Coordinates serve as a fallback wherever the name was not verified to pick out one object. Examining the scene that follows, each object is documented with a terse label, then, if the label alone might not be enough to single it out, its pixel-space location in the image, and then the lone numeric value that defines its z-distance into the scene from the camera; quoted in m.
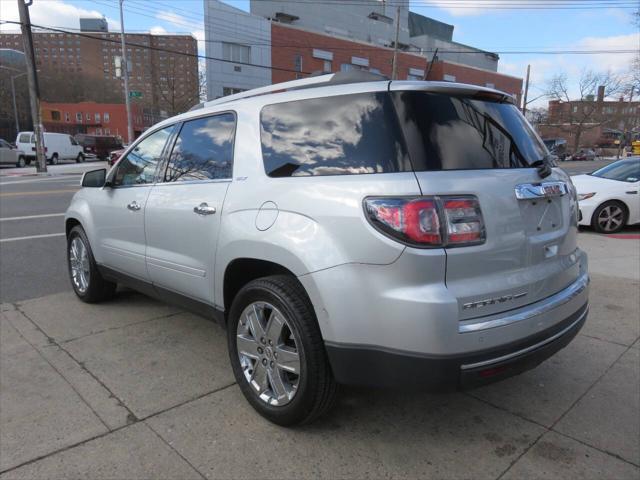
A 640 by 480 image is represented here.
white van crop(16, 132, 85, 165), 30.17
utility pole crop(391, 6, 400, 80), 34.20
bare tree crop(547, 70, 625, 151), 67.38
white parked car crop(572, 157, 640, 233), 8.98
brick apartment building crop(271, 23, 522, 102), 38.81
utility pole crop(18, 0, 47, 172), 23.36
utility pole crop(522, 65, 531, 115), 47.72
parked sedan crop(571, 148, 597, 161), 60.65
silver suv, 2.17
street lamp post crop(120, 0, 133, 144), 29.88
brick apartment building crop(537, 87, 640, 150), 65.44
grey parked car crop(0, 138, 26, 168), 28.19
